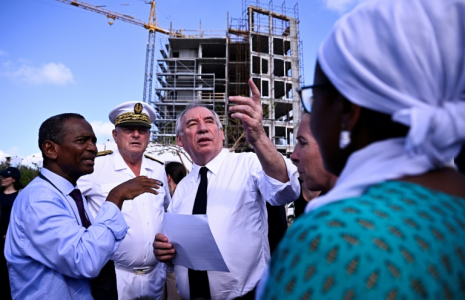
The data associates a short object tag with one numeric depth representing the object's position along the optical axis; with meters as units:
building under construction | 46.47
